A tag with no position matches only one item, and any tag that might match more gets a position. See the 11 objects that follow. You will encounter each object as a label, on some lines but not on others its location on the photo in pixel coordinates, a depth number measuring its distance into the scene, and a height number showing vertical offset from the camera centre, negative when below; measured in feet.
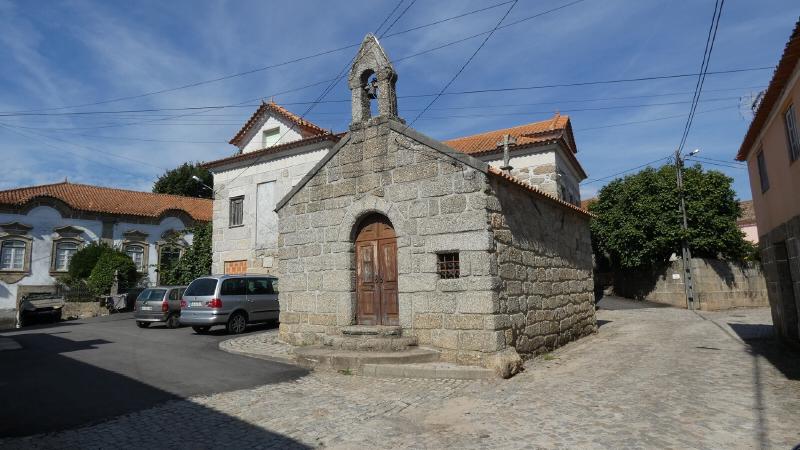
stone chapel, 24.64 +2.42
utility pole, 66.64 +1.48
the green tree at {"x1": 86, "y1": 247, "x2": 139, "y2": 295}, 84.33 +5.00
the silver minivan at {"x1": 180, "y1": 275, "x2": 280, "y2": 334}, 40.68 -0.53
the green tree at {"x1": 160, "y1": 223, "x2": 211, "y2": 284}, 77.20 +6.23
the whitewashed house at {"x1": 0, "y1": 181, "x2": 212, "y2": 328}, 84.79 +13.56
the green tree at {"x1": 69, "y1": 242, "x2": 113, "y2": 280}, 86.48 +7.19
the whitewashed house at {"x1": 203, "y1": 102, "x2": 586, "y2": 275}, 58.85 +16.43
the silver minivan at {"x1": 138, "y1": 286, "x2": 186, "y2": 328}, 48.62 -0.73
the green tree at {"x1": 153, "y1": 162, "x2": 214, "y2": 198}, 135.64 +32.58
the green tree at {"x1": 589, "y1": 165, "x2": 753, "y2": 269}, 68.23 +9.27
